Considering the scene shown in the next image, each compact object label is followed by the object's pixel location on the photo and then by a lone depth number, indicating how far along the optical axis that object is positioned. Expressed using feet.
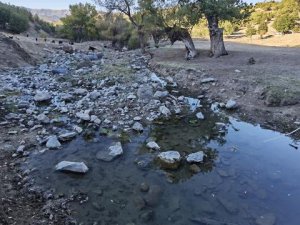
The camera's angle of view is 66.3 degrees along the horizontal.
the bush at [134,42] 108.92
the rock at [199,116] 31.22
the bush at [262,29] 112.78
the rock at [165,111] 31.66
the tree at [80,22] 137.79
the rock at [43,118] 28.62
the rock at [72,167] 19.96
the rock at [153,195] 17.03
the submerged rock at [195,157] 21.71
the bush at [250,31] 118.68
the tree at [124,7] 77.06
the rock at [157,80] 44.58
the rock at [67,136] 24.94
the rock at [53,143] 23.42
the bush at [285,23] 104.04
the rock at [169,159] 21.10
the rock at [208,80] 41.49
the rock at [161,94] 36.52
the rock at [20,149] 22.40
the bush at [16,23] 119.66
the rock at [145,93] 35.58
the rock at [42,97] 35.68
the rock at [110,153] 22.22
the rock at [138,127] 27.56
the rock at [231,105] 33.54
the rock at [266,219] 15.56
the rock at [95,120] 28.89
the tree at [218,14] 56.47
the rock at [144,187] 18.15
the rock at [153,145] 23.90
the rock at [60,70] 54.62
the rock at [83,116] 29.36
